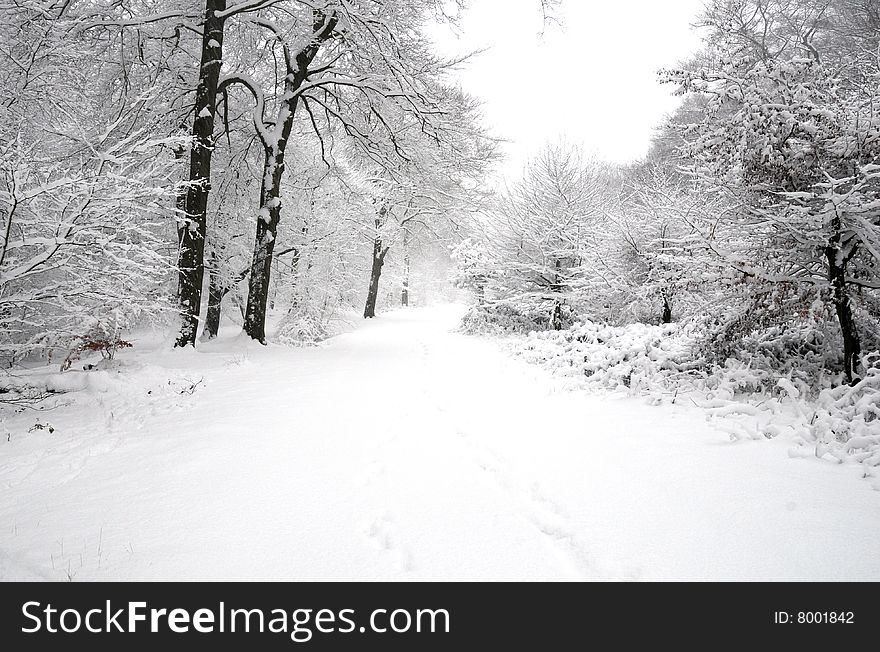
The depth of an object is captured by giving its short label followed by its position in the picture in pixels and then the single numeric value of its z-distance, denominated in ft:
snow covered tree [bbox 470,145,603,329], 40.32
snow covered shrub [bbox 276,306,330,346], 36.60
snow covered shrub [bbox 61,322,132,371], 16.67
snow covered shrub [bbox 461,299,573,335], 41.91
